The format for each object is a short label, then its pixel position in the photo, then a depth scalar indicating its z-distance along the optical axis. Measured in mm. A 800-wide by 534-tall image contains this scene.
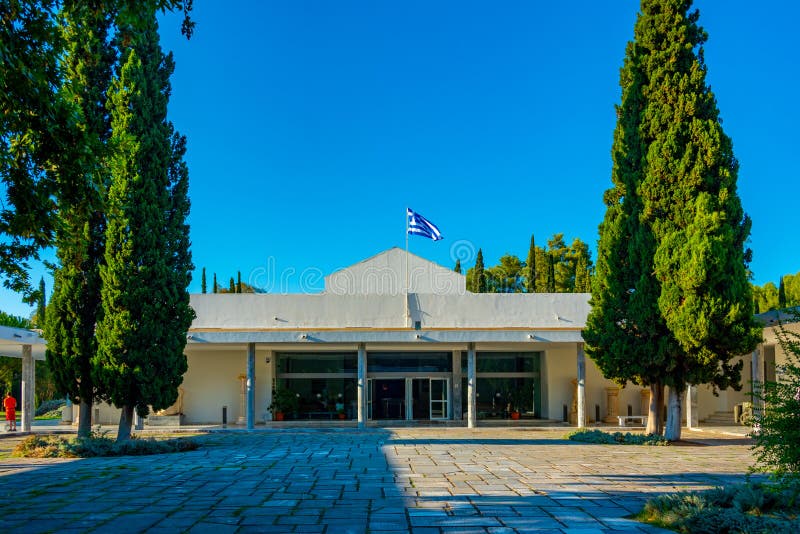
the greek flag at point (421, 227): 28197
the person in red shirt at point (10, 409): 23984
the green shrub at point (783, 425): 7527
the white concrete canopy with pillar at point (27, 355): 21969
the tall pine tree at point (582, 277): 41219
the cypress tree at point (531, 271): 45406
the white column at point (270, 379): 26688
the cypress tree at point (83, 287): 15961
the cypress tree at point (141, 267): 15766
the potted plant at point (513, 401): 27281
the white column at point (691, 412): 24062
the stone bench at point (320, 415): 26469
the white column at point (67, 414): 27094
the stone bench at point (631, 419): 24266
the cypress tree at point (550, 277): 41344
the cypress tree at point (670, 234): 16391
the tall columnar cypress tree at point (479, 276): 48053
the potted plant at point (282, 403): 26062
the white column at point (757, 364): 19469
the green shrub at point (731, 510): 7168
